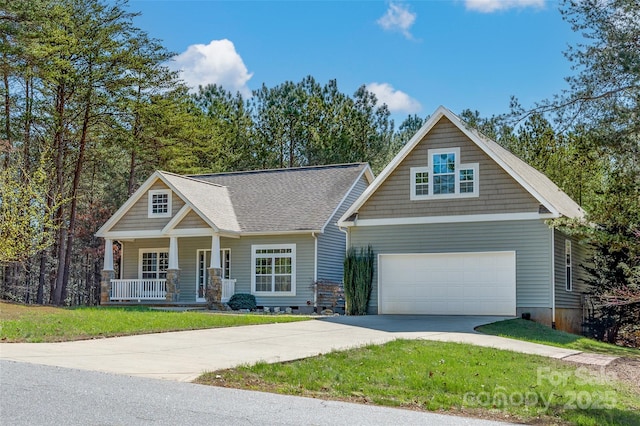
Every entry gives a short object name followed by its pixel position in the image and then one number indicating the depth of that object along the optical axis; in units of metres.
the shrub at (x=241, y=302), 27.05
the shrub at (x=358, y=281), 23.94
